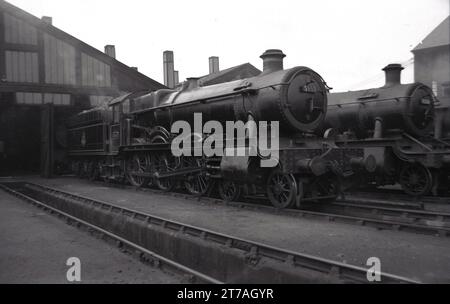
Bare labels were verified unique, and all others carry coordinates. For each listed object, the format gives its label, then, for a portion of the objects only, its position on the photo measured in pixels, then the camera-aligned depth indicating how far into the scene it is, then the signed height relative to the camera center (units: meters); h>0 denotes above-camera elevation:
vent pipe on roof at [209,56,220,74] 43.75 +8.81
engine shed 21.64 +3.67
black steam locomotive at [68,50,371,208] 9.09 +0.13
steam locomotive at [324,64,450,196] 11.23 +0.35
